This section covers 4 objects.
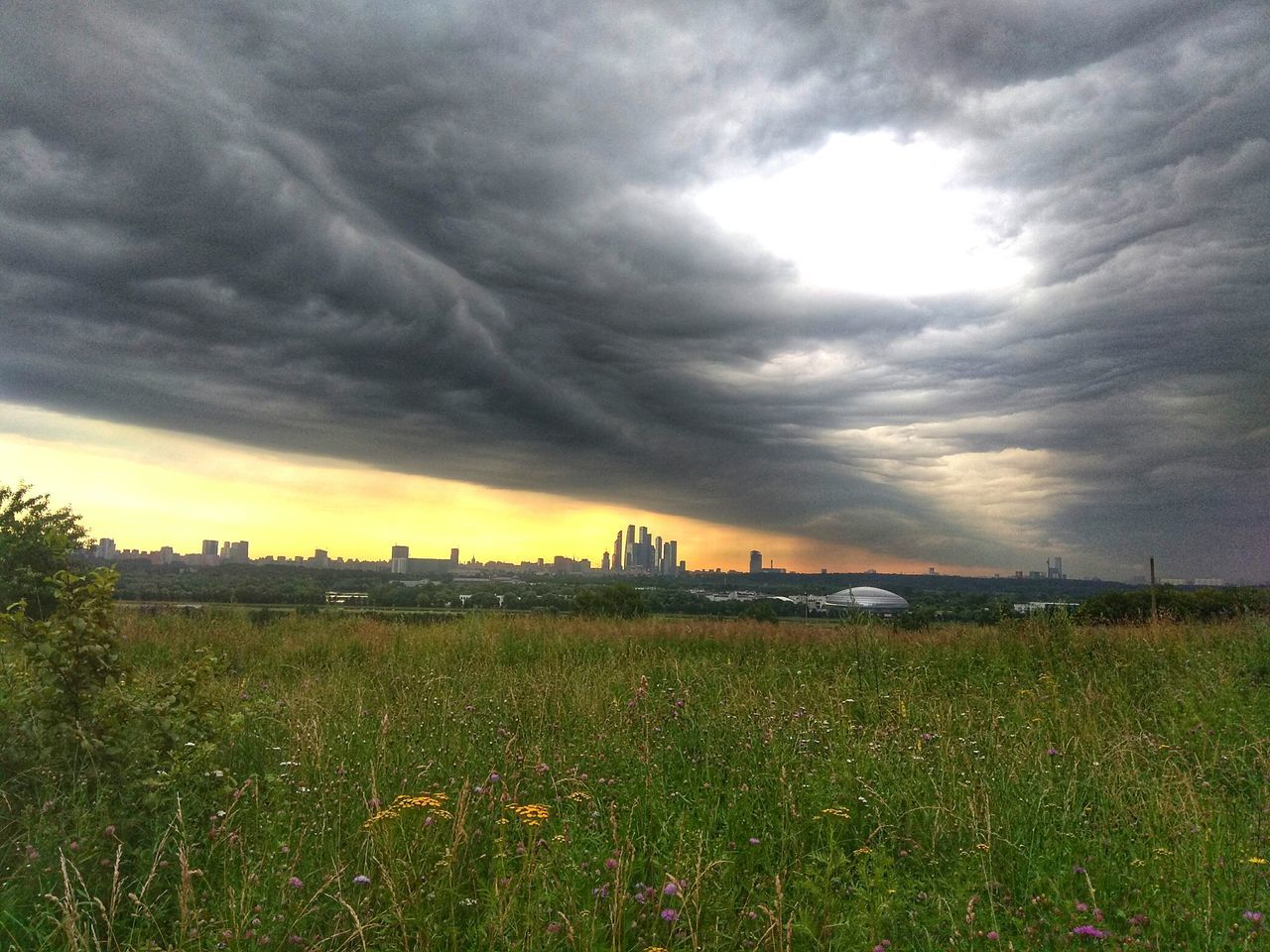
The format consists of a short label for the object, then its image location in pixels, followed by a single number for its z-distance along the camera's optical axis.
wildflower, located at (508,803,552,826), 4.16
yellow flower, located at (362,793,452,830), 4.17
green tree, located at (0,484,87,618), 12.41
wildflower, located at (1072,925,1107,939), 3.26
